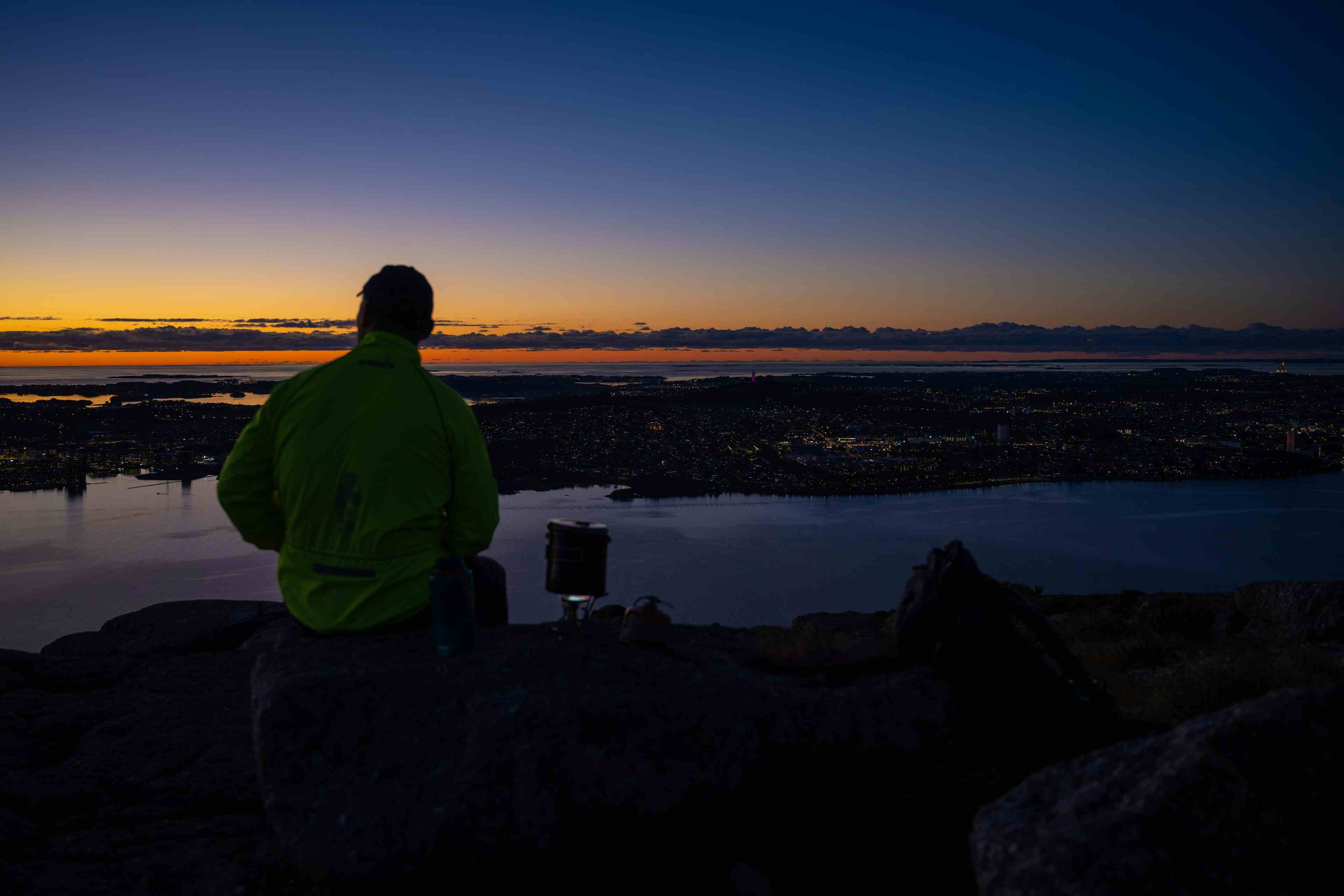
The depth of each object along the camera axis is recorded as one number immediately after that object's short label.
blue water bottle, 4.05
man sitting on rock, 3.76
